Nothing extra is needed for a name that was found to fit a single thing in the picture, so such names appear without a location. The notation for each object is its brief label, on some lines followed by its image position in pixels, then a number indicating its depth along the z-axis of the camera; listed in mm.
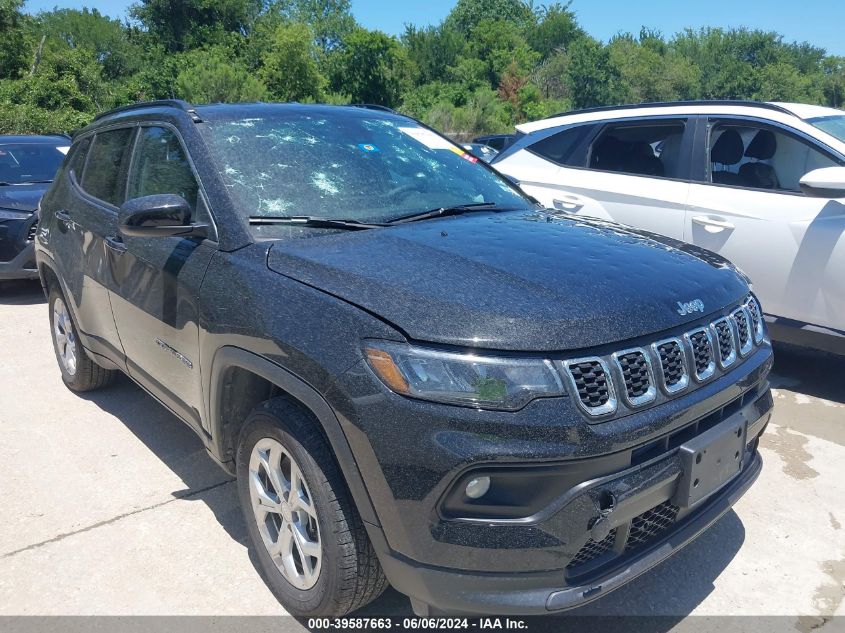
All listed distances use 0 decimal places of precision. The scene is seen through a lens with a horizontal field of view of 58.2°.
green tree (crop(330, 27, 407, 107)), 52719
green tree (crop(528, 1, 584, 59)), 85188
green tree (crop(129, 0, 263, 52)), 55469
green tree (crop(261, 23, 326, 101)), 50688
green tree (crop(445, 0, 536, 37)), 83188
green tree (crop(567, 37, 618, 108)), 66875
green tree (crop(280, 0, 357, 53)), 80250
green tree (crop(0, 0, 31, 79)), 34906
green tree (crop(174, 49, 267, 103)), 43469
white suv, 4582
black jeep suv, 2061
